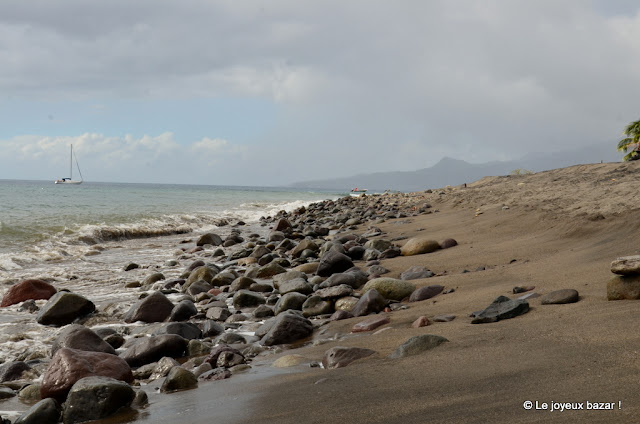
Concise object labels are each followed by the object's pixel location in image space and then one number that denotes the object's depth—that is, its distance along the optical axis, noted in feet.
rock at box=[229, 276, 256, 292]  24.50
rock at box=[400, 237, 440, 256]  26.89
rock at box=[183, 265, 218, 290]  26.99
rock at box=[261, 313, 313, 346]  15.26
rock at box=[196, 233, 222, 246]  47.51
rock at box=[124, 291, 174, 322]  19.90
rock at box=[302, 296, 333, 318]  18.54
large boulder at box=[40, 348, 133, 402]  11.12
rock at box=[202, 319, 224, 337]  17.16
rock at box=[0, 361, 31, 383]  13.53
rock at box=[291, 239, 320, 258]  33.52
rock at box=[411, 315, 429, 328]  13.41
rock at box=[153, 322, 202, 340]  16.42
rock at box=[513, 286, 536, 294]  14.66
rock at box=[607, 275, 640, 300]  10.94
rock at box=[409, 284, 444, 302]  17.15
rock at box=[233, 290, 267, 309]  21.31
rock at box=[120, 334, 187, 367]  14.49
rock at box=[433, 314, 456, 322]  13.46
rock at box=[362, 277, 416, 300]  17.81
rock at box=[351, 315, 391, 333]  14.76
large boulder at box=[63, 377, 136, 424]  10.15
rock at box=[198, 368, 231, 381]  11.95
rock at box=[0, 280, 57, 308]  23.62
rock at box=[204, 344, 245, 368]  13.24
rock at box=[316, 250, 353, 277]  24.95
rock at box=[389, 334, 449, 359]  10.65
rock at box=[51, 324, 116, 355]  14.98
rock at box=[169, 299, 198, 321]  19.71
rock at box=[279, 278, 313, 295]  21.57
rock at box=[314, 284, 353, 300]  19.03
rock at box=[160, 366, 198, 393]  11.64
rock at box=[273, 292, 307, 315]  19.29
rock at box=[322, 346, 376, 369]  11.21
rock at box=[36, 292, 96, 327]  20.17
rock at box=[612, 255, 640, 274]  10.89
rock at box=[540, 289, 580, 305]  12.24
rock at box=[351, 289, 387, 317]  16.85
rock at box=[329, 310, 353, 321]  16.99
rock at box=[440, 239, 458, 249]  26.99
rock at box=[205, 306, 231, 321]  19.32
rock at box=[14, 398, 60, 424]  10.05
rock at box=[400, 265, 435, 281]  20.71
